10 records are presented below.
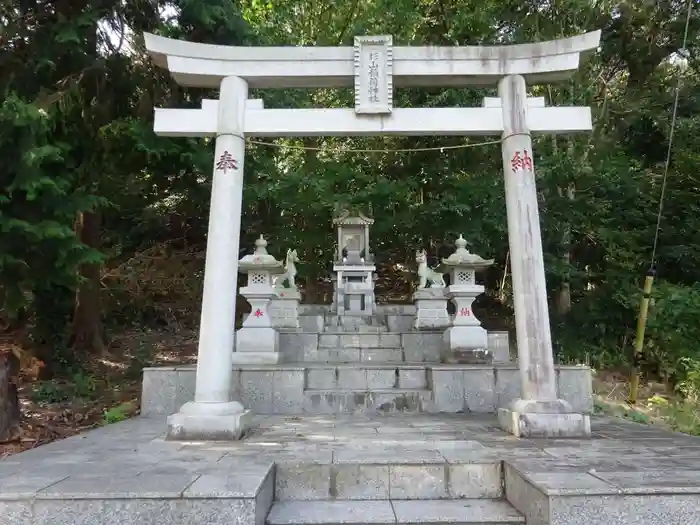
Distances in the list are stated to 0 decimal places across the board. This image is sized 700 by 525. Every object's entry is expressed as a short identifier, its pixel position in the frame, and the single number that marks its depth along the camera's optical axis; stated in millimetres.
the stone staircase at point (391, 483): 3740
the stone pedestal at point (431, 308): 9492
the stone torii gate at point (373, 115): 5152
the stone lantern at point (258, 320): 7879
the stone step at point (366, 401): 6574
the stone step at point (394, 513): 3332
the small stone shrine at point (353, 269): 11328
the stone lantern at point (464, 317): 8000
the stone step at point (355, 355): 8547
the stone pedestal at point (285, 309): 9414
